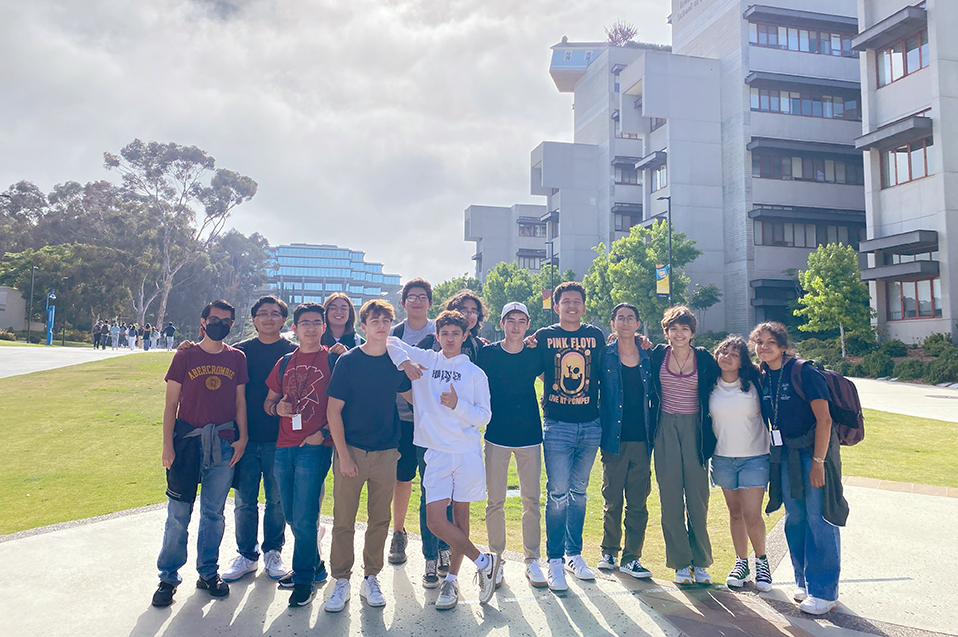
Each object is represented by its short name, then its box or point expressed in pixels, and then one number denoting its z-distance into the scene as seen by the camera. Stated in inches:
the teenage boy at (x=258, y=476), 184.1
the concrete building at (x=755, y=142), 1544.0
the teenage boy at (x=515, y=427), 185.8
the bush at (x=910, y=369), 856.3
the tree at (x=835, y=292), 1054.4
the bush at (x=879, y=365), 923.4
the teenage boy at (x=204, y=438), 166.7
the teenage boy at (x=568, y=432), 188.1
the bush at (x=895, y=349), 976.3
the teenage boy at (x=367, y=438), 167.0
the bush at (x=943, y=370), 815.1
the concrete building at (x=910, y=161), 1019.3
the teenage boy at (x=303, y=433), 167.5
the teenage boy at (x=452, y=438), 167.2
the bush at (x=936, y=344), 903.7
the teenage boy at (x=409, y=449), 181.6
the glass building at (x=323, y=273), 6186.0
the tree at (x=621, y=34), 2527.1
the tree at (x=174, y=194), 2043.6
